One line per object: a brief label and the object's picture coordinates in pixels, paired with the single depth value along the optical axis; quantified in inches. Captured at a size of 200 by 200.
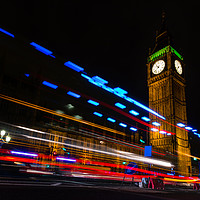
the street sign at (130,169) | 381.3
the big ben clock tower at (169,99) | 2289.6
